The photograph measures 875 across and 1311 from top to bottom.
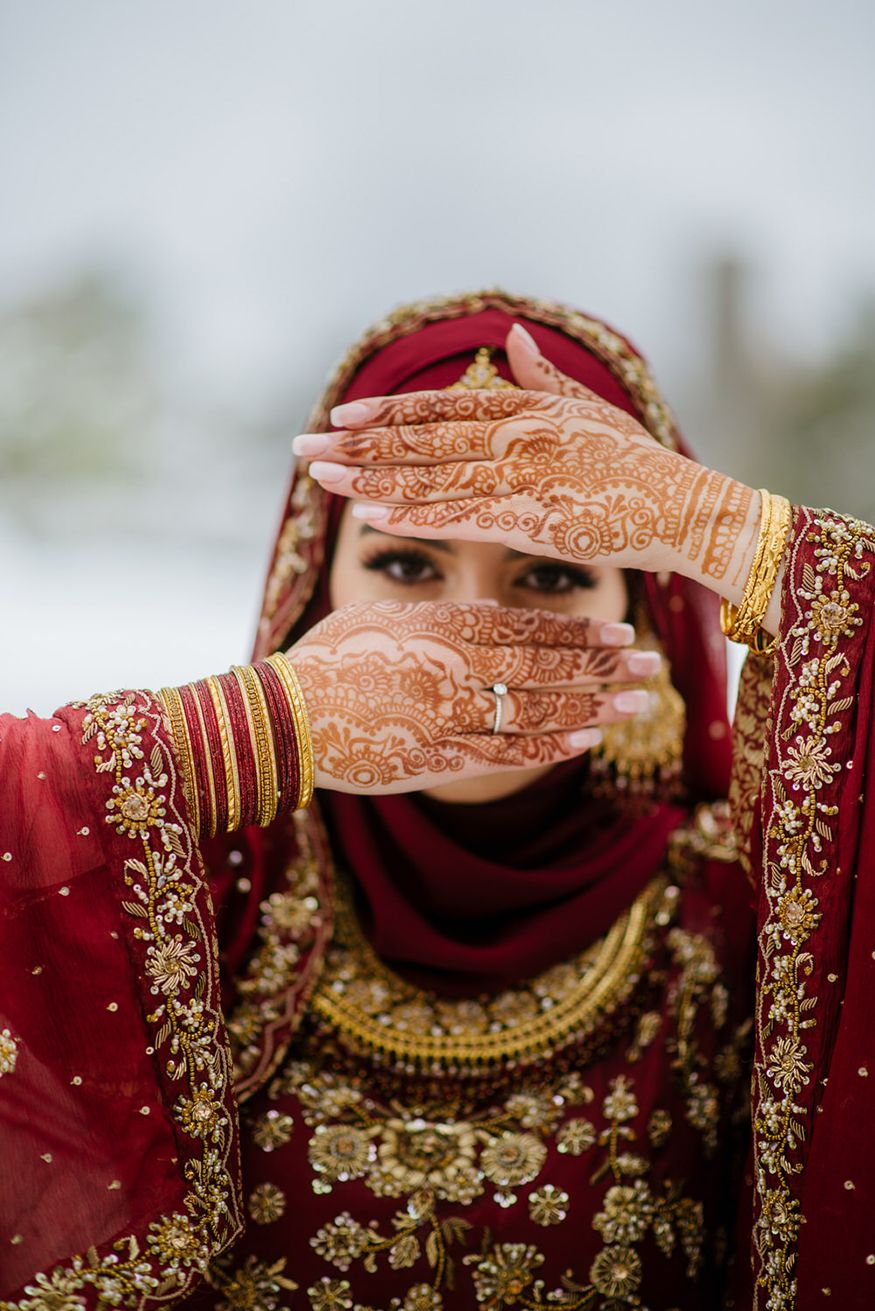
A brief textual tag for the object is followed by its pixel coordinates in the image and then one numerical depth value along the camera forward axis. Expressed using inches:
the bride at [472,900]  32.0
